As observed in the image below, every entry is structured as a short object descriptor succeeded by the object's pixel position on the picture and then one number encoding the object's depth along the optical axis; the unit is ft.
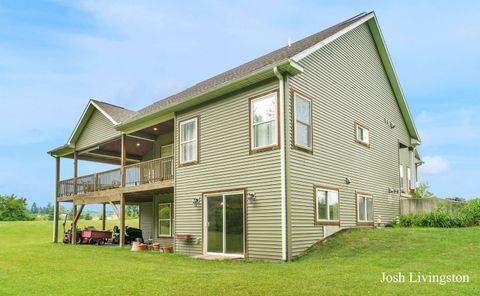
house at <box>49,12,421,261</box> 37.81
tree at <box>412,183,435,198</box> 74.43
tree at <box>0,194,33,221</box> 152.97
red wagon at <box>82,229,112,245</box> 66.69
